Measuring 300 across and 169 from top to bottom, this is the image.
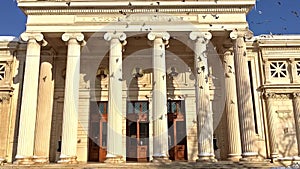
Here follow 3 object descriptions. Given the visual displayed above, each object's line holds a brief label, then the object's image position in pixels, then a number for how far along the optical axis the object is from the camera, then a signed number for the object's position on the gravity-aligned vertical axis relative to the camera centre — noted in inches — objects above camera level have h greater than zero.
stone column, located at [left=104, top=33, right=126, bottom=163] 566.3 +74.8
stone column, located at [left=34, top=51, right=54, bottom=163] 614.5 +61.7
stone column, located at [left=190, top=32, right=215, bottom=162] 570.3 +74.2
